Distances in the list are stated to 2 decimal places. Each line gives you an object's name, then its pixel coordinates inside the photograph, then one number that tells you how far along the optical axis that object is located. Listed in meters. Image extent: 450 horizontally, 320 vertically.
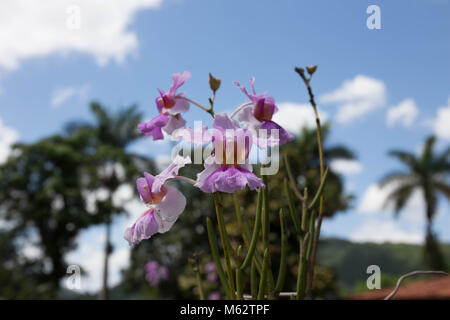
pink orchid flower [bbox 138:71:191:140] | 0.48
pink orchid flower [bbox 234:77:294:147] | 0.45
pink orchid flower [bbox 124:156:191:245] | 0.39
